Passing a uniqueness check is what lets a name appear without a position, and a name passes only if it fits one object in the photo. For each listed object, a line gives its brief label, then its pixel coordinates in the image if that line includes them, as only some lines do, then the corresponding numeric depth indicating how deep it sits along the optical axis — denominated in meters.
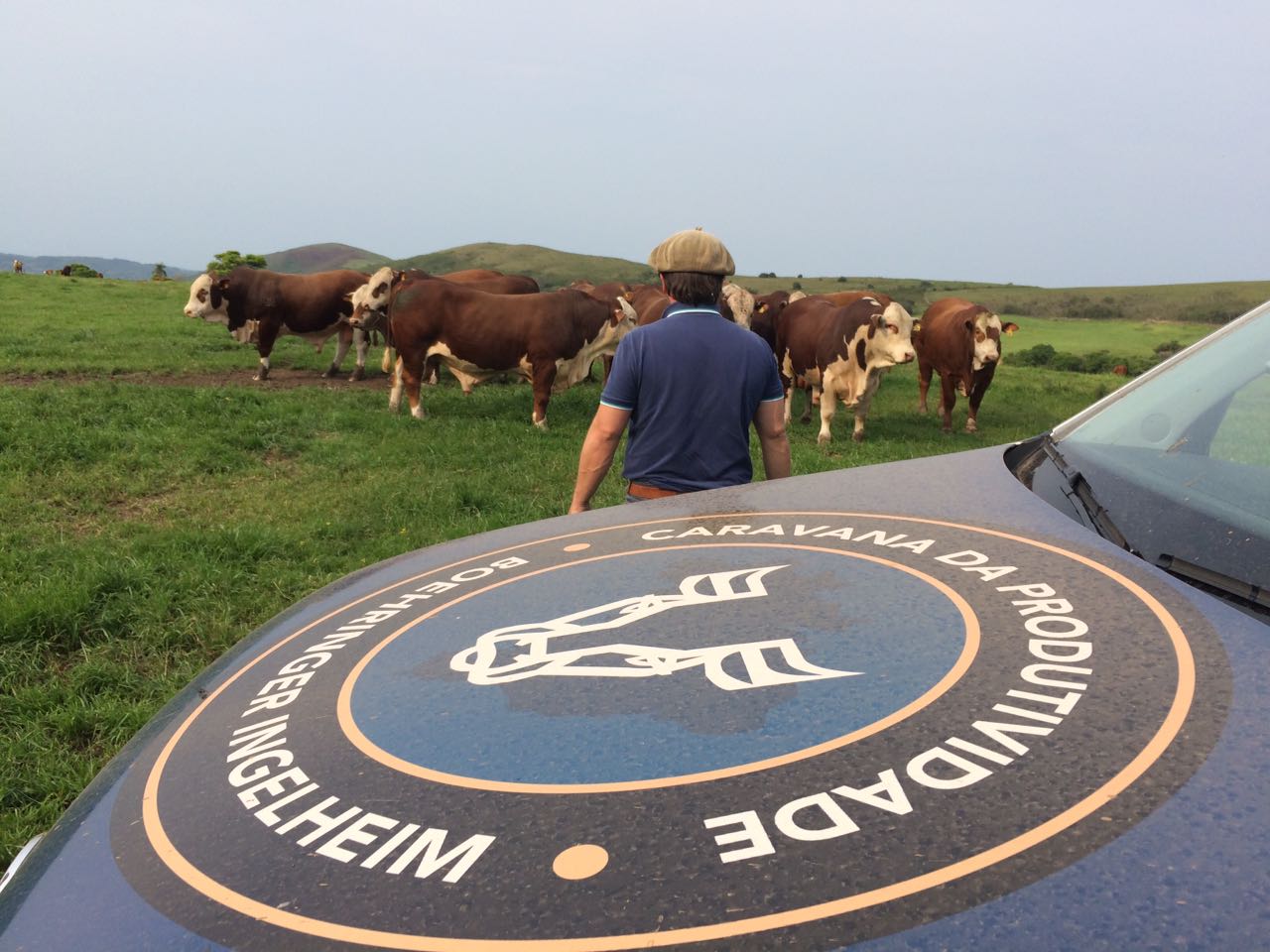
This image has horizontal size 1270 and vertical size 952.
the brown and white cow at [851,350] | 12.05
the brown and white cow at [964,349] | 13.20
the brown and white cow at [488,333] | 12.23
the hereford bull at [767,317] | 15.22
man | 3.84
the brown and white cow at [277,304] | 15.49
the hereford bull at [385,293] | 13.70
